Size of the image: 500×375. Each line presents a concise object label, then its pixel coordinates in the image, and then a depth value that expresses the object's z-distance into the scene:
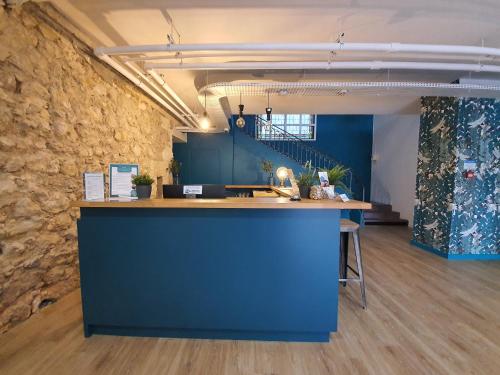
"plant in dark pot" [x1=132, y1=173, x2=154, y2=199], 2.05
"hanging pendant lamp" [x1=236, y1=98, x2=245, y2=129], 4.15
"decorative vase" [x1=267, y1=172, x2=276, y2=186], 6.89
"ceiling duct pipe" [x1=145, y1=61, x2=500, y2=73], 2.47
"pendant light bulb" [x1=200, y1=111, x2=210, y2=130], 4.19
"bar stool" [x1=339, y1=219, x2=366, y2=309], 2.29
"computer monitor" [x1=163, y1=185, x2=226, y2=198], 2.19
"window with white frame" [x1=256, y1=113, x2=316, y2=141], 8.14
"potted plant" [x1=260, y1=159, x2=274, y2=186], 6.94
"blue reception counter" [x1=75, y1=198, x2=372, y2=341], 1.84
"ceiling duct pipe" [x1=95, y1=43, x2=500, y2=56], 2.13
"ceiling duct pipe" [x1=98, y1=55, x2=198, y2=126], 2.56
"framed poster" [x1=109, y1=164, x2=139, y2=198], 2.03
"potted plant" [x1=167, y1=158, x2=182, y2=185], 6.16
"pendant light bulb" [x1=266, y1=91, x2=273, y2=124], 4.05
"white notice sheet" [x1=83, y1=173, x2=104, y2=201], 1.86
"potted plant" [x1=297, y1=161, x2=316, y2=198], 2.11
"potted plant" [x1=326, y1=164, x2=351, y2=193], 2.15
